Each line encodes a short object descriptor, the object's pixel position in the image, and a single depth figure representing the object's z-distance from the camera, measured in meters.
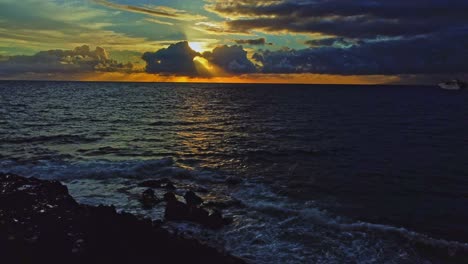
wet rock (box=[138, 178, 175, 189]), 21.77
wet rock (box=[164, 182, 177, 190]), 21.41
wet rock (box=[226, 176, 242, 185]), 23.25
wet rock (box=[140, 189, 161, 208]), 18.61
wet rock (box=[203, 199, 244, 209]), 18.80
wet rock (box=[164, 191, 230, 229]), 16.20
